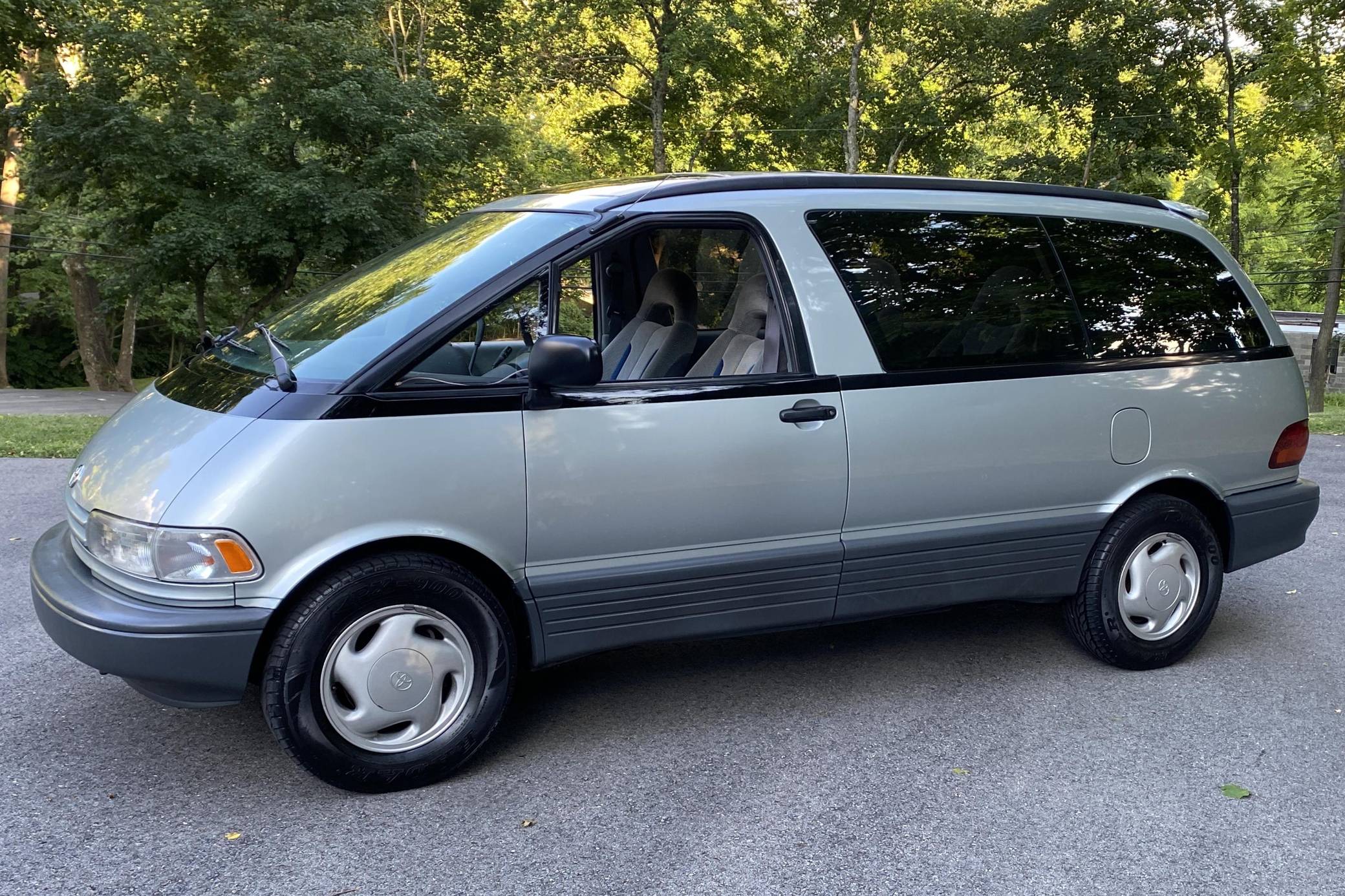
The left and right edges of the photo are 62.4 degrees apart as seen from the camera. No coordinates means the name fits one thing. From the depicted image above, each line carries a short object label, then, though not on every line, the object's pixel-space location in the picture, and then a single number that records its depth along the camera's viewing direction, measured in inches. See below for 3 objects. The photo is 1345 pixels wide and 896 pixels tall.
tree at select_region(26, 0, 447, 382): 794.8
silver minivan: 124.5
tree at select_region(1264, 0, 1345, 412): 569.9
